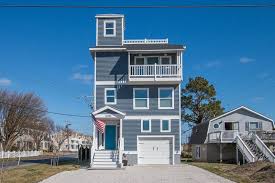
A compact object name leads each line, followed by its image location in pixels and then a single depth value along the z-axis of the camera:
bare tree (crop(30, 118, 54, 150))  41.52
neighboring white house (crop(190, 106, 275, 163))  24.30
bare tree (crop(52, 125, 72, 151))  67.78
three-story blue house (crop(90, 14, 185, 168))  19.64
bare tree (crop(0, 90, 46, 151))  35.98
